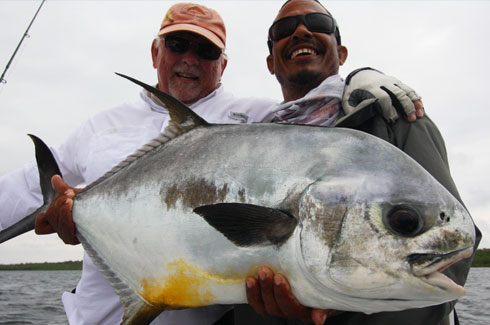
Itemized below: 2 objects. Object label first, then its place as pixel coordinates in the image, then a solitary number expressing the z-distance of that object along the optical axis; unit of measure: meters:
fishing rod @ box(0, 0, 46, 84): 1.53
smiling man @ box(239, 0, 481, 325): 0.56
